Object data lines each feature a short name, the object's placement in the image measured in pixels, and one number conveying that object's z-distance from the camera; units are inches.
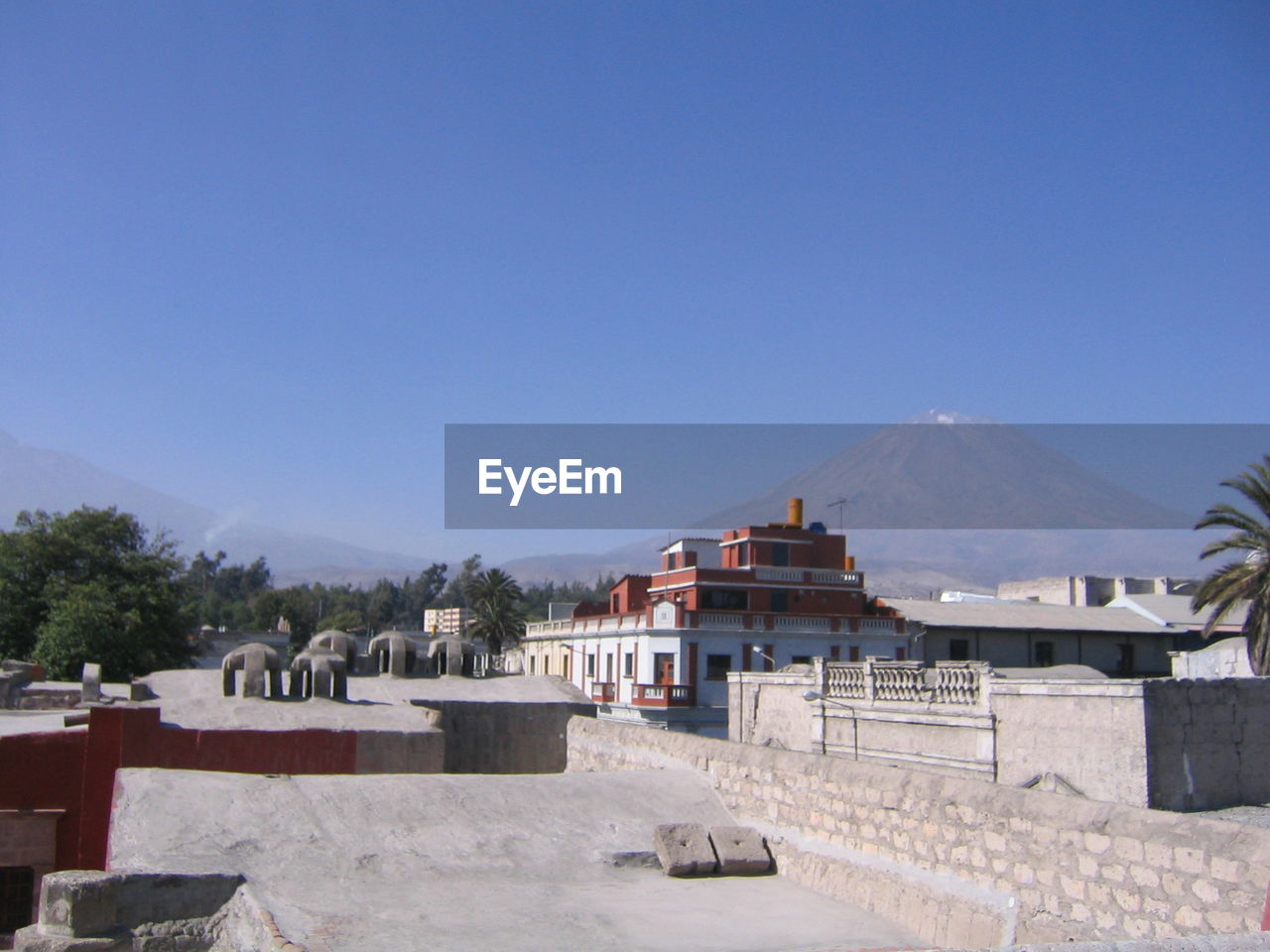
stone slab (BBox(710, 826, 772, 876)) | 481.1
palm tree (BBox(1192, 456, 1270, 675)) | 985.5
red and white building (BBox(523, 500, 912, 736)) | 1702.8
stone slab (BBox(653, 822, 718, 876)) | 475.2
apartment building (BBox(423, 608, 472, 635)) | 5196.9
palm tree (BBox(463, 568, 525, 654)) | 2741.1
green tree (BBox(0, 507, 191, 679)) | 1487.5
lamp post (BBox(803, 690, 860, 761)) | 956.0
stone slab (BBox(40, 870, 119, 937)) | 381.4
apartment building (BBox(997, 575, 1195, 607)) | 2223.2
